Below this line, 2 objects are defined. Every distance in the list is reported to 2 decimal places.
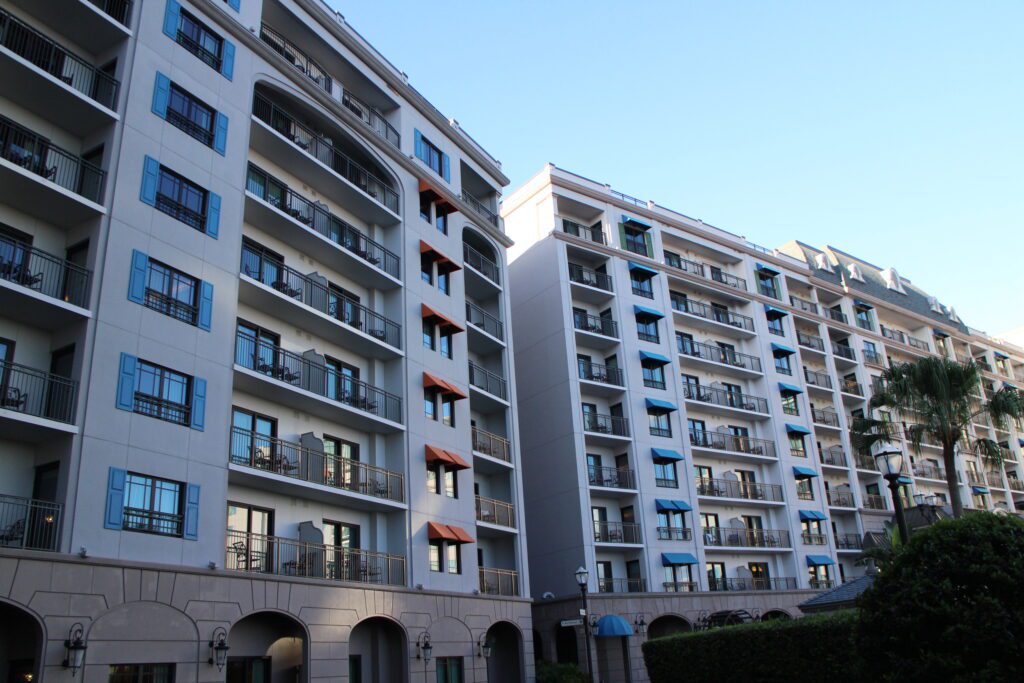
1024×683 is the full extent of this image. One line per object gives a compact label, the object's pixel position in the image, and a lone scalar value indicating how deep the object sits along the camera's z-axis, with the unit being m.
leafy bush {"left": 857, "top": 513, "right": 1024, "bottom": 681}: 13.86
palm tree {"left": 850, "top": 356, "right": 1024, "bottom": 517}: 33.12
